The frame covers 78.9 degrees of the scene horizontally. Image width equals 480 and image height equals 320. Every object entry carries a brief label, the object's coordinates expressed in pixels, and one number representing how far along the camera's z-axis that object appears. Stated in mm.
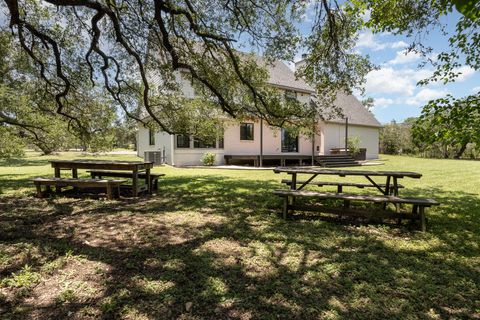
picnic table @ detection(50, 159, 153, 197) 7538
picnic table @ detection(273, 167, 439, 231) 5020
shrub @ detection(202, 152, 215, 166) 17781
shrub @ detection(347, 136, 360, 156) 22922
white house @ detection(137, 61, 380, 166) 18062
